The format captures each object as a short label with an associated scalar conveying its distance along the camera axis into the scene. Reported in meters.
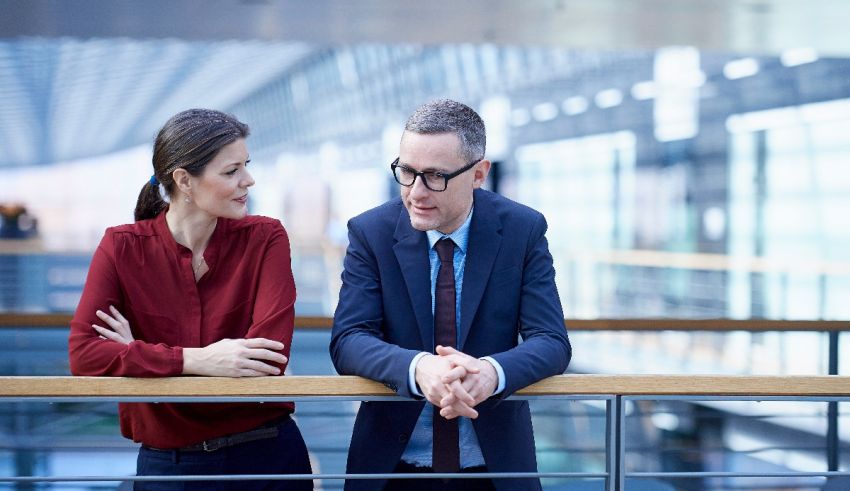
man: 3.28
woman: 3.37
